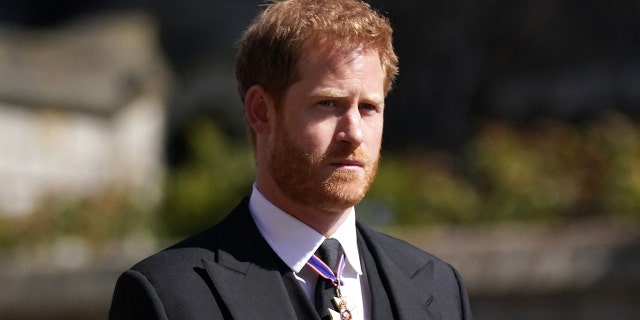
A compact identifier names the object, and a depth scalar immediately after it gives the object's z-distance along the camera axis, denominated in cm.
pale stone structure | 2780
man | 770
